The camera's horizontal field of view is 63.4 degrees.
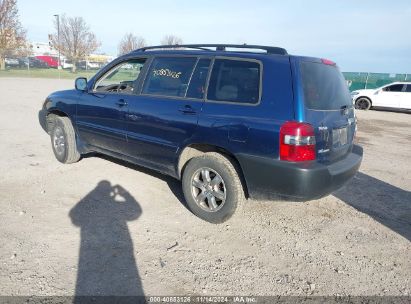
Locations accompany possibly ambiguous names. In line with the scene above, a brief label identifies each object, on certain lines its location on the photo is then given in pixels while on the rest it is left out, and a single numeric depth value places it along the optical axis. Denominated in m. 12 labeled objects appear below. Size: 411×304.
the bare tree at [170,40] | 54.56
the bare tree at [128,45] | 55.62
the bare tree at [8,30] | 37.41
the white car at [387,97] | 16.38
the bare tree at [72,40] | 47.62
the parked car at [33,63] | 42.81
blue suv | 3.20
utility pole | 45.84
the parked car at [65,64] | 50.06
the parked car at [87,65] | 44.56
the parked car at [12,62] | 41.44
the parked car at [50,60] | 51.19
